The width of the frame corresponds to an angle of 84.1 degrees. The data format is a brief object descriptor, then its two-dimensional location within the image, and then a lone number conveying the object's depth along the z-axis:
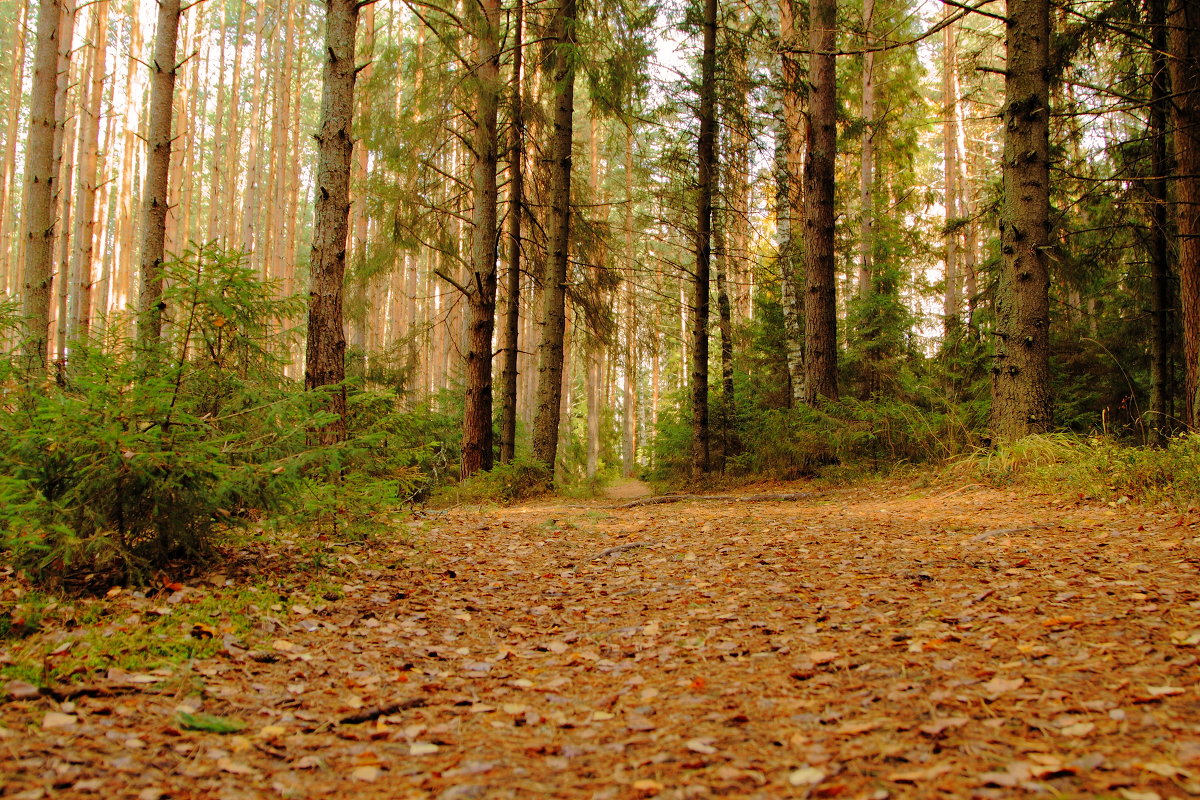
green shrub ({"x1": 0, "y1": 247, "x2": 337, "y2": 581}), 3.12
